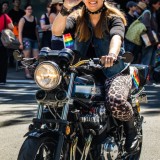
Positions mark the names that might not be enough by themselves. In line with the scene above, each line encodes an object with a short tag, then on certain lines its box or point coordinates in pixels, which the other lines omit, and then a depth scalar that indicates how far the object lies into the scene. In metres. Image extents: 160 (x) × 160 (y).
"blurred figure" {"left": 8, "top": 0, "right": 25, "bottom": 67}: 16.17
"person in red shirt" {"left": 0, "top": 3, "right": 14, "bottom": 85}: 12.27
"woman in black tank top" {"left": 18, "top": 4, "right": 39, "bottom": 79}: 13.95
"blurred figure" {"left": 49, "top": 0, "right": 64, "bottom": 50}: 10.52
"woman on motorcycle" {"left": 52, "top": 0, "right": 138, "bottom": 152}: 4.82
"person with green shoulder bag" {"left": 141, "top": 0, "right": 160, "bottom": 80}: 13.24
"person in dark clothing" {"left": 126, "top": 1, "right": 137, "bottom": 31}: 13.88
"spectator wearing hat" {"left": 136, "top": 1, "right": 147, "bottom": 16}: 13.95
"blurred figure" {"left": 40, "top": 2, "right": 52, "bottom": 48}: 14.22
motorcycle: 4.29
